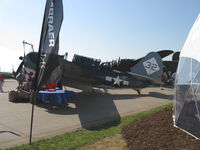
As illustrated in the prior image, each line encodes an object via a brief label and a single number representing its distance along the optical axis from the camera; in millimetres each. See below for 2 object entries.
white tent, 4933
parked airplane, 14672
